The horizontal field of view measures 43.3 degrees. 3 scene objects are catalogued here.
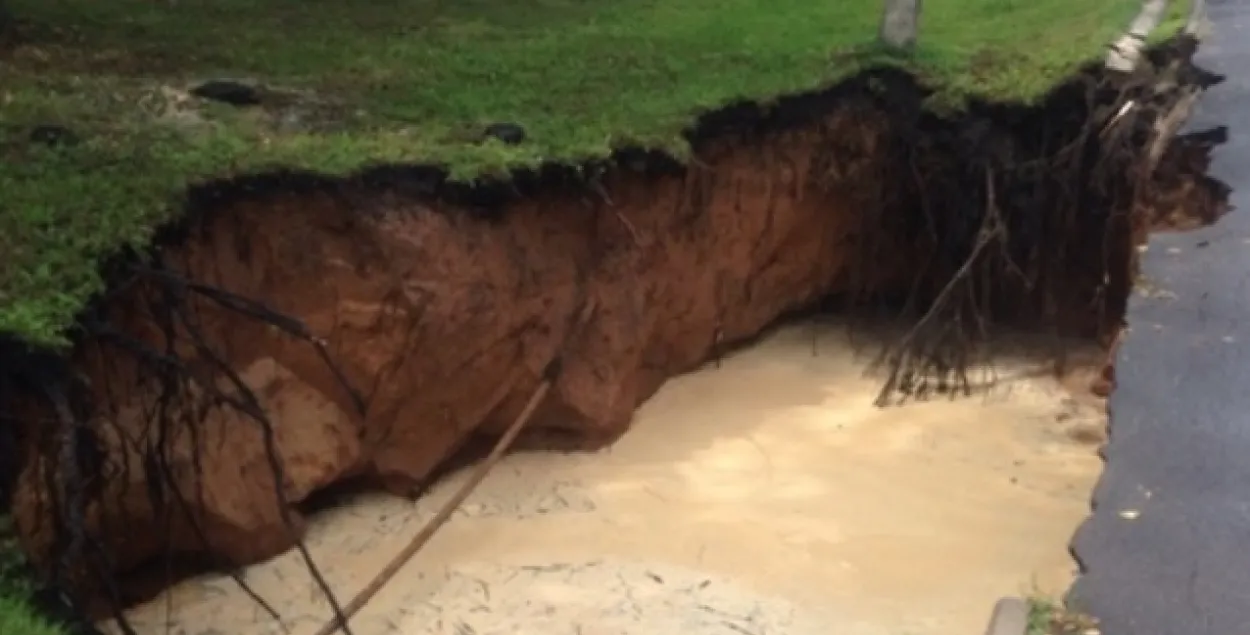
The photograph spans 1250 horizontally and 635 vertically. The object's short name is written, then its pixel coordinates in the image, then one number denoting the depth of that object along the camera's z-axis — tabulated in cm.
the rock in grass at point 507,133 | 725
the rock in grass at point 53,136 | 627
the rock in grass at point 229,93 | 735
